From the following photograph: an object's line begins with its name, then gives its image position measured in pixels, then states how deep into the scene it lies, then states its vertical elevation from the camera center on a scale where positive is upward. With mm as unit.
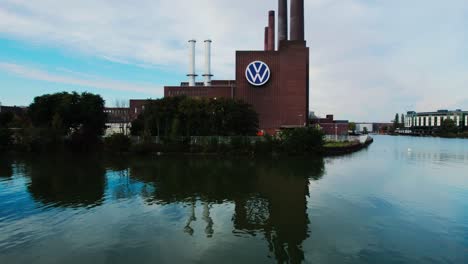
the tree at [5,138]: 52375 -1947
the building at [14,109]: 105925 +6027
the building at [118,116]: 106031 +3685
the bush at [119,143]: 51594 -2672
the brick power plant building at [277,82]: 76812 +10686
